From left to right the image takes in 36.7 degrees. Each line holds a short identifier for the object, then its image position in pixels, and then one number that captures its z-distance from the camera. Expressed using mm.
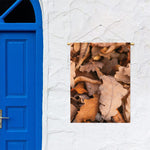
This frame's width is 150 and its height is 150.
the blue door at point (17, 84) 3064
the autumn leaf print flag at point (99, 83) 2980
